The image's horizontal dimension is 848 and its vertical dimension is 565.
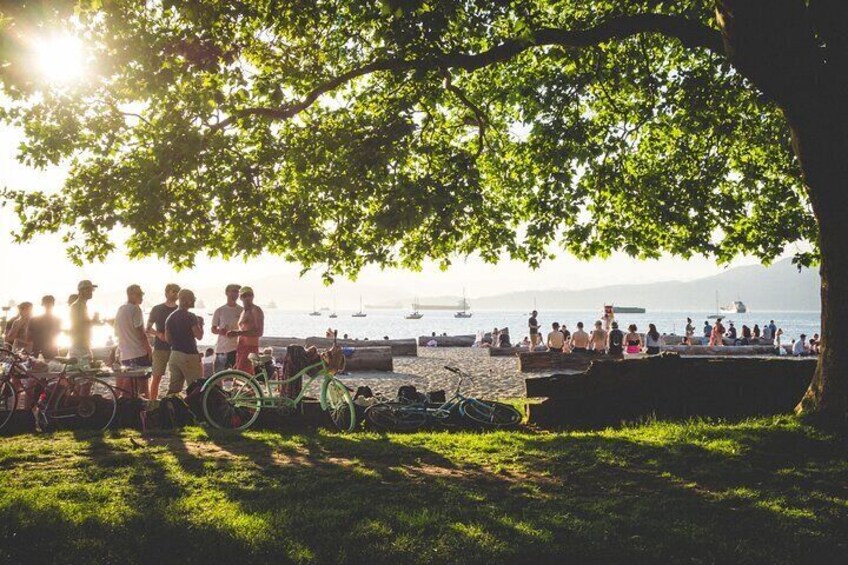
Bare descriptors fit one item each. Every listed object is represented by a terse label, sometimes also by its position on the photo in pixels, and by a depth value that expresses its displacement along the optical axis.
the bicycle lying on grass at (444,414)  9.77
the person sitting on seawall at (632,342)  26.72
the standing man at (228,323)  11.27
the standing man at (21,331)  10.84
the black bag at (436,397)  10.49
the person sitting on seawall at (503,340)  36.16
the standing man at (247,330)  10.73
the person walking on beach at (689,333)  33.85
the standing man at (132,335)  10.26
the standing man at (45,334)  10.78
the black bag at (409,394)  10.38
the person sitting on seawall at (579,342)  25.22
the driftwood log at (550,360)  23.27
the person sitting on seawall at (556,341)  24.94
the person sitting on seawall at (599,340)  25.50
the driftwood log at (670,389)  9.95
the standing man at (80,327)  10.01
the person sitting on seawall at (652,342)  28.11
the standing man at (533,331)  29.67
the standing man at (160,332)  10.42
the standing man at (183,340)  9.96
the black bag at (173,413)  9.27
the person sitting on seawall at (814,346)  32.25
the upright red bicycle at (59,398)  9.07
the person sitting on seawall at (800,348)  31.45
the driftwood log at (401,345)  33.09
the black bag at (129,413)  9.30
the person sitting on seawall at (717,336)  33.25
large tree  7.92
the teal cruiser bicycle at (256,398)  9.10
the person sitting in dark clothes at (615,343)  22.66
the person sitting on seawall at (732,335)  36.96
